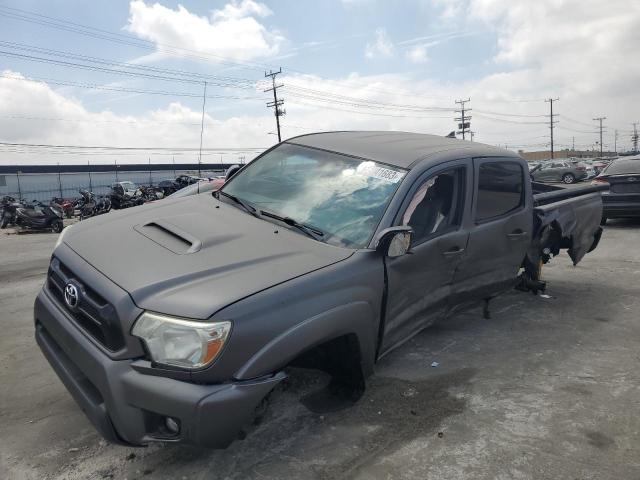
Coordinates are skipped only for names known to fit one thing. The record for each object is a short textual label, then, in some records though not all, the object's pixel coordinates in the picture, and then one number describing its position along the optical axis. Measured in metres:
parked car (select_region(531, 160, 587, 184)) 34.31
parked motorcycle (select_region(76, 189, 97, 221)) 20.28
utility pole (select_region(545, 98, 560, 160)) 96.56
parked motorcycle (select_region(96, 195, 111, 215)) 19.00
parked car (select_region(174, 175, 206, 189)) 25.42
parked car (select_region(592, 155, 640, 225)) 10.39
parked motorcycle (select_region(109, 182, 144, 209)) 18.64
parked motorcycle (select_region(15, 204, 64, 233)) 15.52
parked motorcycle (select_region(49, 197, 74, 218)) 21.73
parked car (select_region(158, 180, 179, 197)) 24.88
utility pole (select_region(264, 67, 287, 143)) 59.22
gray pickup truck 2.20
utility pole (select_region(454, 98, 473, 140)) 78.00
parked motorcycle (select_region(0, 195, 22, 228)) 17.06
